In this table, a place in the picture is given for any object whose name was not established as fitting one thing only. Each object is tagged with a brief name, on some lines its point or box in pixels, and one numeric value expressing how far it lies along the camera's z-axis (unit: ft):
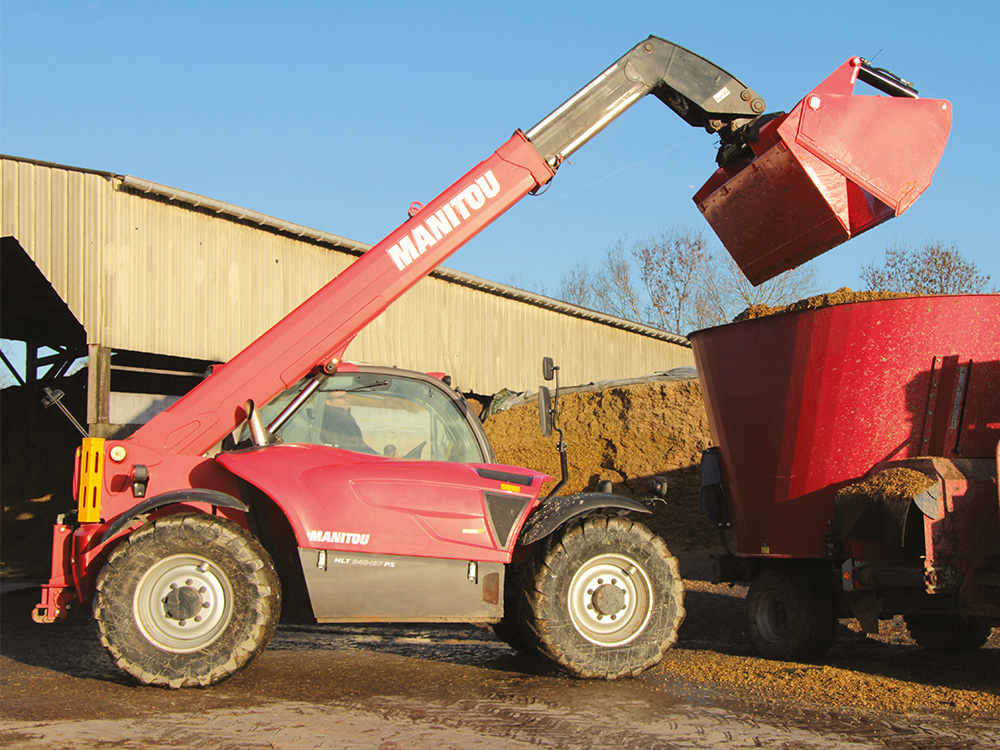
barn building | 48.32
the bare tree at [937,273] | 113.09
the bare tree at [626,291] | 153.58
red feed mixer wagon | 18.66
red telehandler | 17.70
